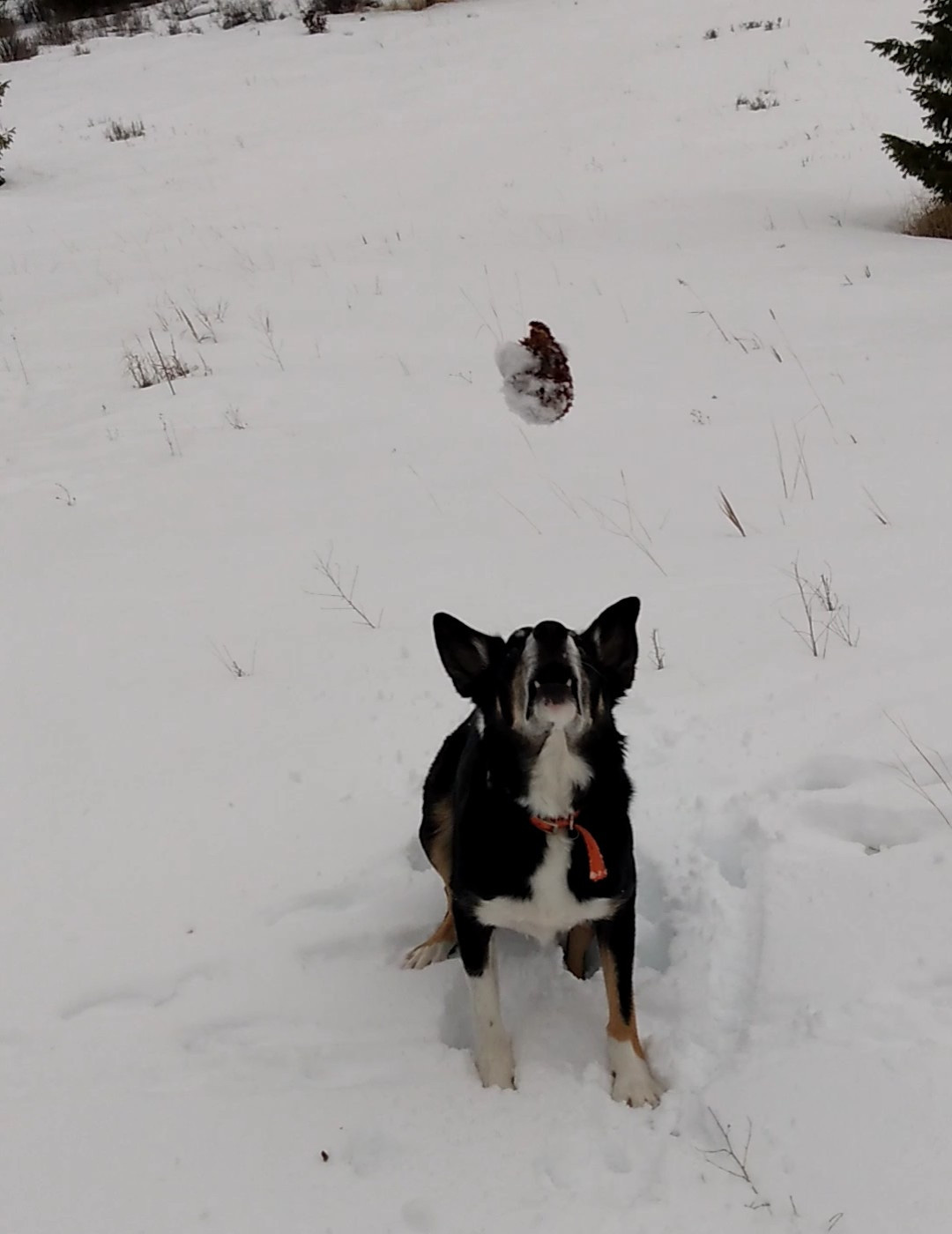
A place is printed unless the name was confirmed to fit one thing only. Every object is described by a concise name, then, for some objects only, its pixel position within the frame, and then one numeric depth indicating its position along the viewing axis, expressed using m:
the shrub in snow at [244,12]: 20.75
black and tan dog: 2.24
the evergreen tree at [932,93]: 7.80
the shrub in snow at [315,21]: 19.16
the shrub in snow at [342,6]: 20.58
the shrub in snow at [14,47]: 20.72
